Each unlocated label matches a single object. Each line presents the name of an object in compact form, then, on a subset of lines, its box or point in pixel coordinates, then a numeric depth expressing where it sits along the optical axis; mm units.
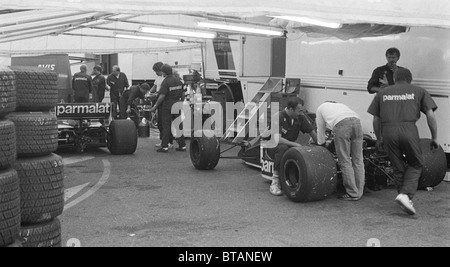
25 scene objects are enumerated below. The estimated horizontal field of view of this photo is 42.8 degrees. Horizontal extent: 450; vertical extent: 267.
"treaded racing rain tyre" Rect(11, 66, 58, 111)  5004
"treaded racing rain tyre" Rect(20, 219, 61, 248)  4637
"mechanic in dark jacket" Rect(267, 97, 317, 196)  8266
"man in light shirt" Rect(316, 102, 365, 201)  7832
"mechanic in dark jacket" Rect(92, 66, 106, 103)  18062
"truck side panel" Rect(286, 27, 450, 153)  9055
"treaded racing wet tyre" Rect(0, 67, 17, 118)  4340
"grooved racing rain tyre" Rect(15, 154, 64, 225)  4680
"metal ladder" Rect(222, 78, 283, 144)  11227
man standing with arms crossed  9102
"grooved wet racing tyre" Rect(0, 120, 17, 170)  4234
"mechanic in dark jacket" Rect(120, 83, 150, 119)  15422
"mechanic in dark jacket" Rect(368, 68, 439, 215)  7066
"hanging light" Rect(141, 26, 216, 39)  12484
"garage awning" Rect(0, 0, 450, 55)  5793
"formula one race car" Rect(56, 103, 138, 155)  11961
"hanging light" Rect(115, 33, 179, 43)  14375
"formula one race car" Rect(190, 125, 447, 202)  7508
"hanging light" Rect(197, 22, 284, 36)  11000
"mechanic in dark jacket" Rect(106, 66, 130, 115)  17266
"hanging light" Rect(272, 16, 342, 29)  6219
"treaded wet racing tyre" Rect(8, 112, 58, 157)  4797
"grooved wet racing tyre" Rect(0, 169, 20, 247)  4141
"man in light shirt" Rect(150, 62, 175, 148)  13046
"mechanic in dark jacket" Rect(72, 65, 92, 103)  14566
